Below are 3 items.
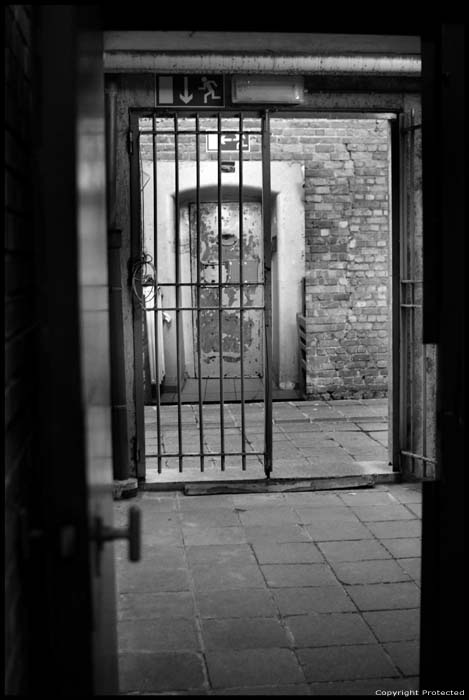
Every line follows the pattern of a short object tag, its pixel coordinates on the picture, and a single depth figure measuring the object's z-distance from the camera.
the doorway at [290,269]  9.16
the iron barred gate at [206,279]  8.28
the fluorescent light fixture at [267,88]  5.62
